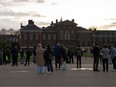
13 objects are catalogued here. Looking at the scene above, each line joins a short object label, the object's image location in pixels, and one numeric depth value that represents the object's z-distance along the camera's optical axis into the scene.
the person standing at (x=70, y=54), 24.83
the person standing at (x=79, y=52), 17.95
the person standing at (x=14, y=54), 20.40
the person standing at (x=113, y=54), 15.84
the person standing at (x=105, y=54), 15.70
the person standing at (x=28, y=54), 21.23
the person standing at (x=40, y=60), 14.55
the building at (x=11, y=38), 96.89
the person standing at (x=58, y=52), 16.58
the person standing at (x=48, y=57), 14.78
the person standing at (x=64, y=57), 16.60
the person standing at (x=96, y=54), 15.95
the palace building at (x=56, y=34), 74.95
